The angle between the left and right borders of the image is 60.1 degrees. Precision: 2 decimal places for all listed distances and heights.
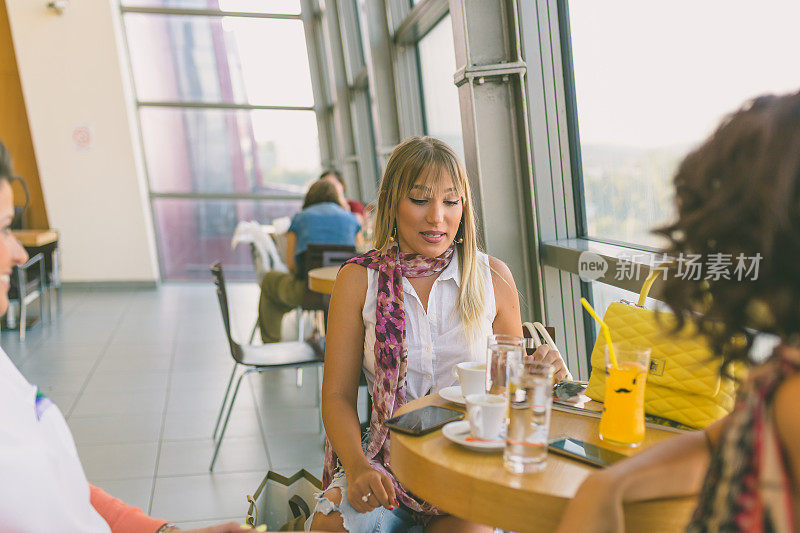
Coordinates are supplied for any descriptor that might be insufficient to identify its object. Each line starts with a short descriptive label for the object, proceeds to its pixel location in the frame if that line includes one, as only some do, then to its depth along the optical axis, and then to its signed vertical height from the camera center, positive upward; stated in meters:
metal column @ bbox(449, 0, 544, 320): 2.73 +0.15
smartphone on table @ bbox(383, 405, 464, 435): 1.26 -0.45
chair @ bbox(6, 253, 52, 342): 5.32 -0.51
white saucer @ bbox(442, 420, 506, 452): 1.15 -0.45
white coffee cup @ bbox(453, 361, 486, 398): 1.40 -0.41
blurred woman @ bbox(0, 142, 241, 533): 0.91 -0.33
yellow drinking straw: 1.26 -0.34
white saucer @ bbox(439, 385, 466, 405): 1.44 -0.47
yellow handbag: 1.25 -0.43
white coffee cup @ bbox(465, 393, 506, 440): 1.19 -0.42
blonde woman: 1.63 -0.34
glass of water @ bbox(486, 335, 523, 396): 1.27 -0.35
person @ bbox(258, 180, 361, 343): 4.55 -0.33
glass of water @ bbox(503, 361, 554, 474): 1.07 -0.40
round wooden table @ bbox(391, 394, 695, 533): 0.91 -0.48
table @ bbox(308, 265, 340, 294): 3.41 -0.45
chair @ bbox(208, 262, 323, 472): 2.98 -0.74
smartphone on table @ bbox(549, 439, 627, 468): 1.11 -0.48
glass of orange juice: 1.19 -0.42
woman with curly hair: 0.67 -0.18
